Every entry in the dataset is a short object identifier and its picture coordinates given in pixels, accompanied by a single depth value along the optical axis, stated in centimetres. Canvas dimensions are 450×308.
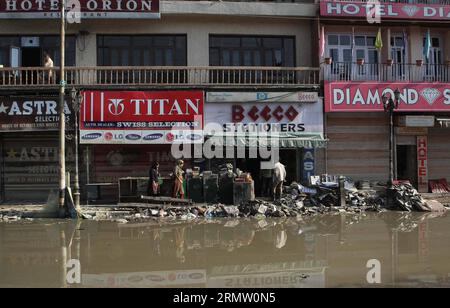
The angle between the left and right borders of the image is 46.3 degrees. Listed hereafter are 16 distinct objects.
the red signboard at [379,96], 2144
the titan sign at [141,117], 2055
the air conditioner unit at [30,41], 2180
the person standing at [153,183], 1800
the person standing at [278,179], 1878
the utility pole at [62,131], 1648
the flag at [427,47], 2256
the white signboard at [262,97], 2116
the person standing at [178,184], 1797
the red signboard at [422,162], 2247
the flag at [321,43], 2191
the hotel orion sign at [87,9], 2066
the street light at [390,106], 1859
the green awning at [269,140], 2061
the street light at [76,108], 1659
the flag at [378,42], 2166
